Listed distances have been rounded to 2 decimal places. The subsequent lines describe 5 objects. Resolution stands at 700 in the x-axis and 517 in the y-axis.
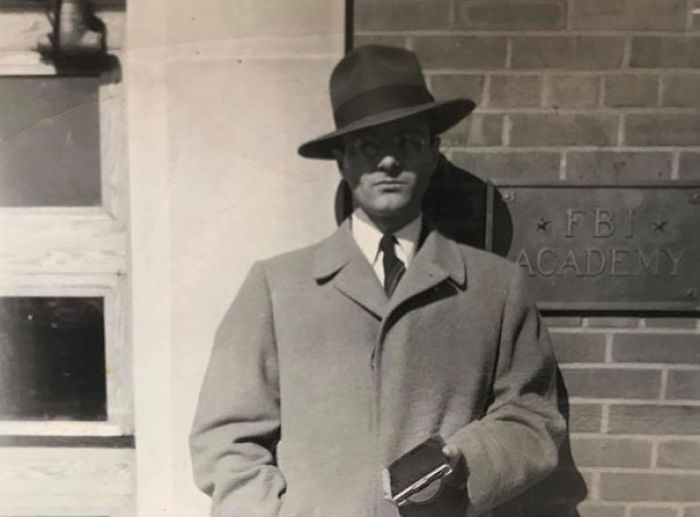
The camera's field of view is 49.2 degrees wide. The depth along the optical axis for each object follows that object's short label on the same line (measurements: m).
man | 1.84
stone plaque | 2.13
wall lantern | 2.10
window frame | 2.20
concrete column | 2.07
